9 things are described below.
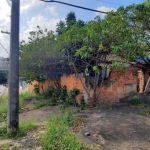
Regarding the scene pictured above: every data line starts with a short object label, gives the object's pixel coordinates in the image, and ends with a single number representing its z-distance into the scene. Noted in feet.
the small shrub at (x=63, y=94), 30.17
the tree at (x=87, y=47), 18.77
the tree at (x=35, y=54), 28.19
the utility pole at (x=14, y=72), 14.64
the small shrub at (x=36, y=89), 44.16
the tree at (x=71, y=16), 45.85
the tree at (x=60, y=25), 43.24
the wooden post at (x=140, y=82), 30.56
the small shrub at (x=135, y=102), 25.18
